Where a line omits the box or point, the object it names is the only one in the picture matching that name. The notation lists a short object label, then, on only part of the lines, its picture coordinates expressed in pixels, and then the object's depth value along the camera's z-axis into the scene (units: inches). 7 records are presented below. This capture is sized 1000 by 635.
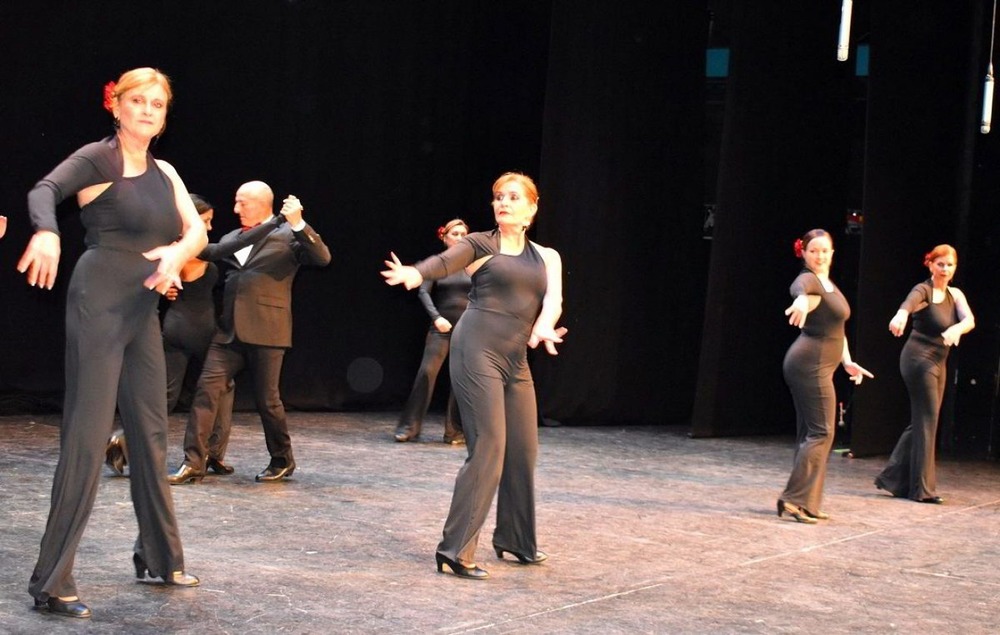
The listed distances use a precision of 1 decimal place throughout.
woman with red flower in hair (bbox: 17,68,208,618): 155.6
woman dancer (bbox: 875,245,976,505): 303.1
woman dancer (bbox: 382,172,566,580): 193.0
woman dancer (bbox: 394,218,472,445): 356.8
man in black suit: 264.1
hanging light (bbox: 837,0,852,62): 283.4
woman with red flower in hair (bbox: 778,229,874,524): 266.2
